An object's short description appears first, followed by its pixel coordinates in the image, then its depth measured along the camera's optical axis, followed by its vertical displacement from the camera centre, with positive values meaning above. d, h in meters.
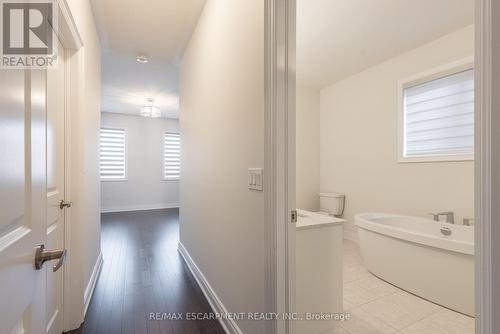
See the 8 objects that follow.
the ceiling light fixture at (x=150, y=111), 4.83 +1.13
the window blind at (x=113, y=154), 6.21 +0.32
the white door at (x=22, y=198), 0.51 -0.08
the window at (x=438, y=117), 2.59 +0.61
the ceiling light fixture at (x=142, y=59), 3.12 +1.45
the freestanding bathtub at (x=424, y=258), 1.96 -0.87
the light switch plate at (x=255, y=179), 1.26 -0.07
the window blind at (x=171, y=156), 6.96 +0.30
